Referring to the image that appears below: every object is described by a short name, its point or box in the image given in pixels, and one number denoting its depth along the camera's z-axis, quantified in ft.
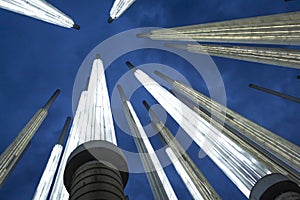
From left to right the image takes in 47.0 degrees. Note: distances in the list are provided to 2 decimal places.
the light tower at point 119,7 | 130.41
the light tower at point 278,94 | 103.31
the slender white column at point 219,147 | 64.39
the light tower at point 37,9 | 98.84
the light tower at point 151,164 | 74.90
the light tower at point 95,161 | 39.35
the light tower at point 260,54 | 77.00
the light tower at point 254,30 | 64.44
